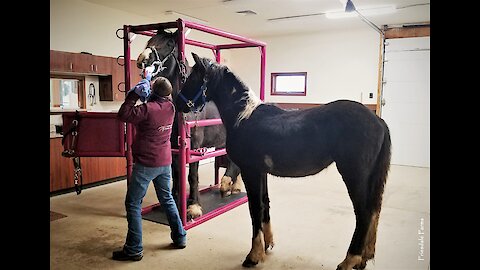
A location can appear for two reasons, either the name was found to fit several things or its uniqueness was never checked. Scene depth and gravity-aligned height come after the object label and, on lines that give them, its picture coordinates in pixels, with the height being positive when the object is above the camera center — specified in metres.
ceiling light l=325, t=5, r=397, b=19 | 5.32 +1.67
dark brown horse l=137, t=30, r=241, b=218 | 3.35 +0.41
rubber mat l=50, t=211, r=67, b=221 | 3.61 -1.04
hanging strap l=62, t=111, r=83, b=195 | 3.30 -0.24
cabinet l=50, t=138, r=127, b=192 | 4.36 -0.71
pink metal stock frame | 3.18 -0.18
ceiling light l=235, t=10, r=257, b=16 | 5.65 +1.73
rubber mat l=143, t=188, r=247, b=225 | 3.65 -1.03
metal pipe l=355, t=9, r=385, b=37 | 5.74 +1.67
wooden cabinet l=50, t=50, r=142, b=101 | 4.56 +0.68
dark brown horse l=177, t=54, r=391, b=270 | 2.29 -0.19
